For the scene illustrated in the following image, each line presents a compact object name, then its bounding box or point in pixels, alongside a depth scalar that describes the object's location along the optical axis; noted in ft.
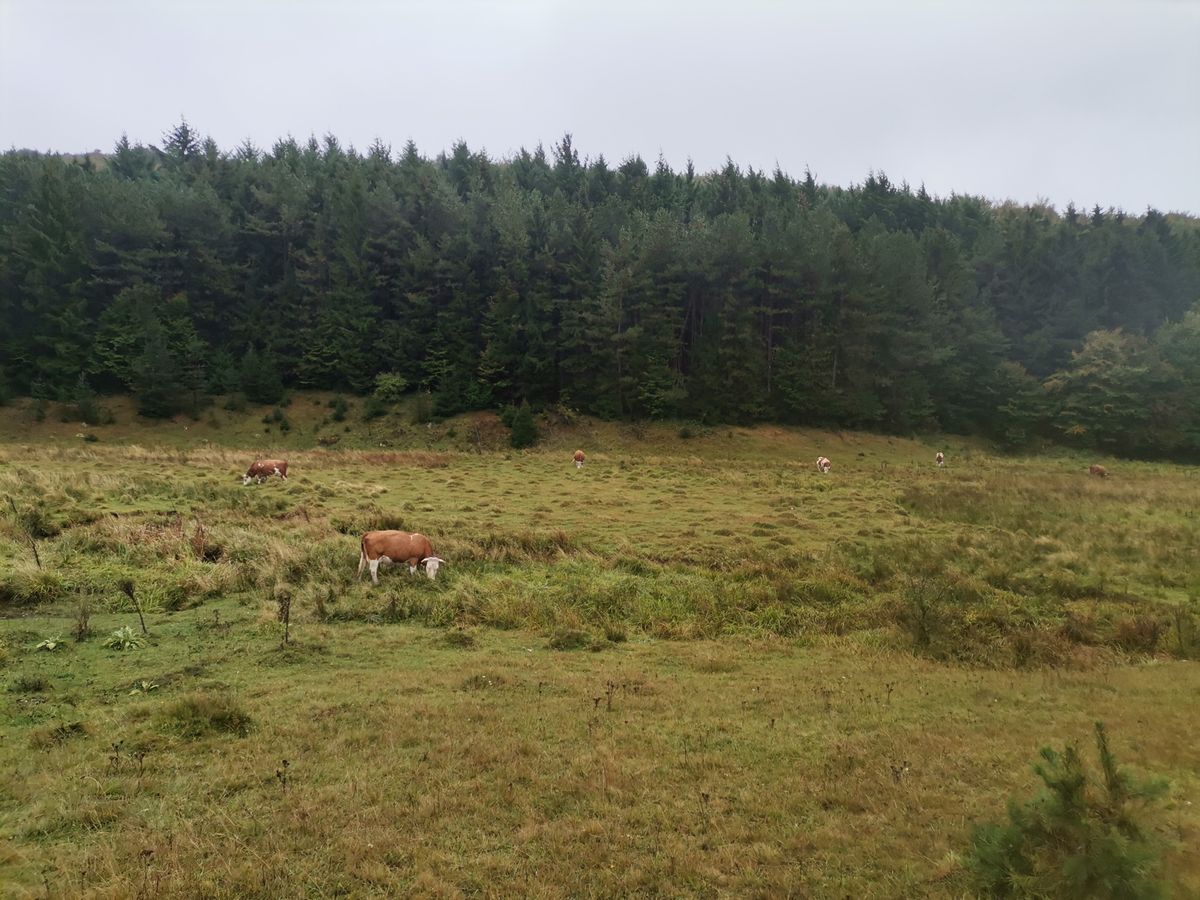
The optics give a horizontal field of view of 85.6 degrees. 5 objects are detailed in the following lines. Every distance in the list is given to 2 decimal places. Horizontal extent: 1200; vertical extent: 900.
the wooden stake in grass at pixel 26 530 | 40.27
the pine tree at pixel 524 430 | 149.07
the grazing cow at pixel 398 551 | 44.52
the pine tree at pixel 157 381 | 148.36
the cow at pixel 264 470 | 77.87
